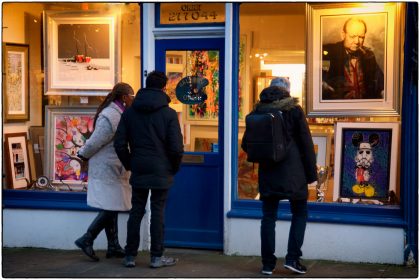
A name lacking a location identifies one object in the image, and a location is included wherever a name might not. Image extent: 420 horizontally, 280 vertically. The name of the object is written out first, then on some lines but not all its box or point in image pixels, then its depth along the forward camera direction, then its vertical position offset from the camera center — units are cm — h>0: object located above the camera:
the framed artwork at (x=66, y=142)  862 -32
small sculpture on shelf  786 -69
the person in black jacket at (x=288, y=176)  673 -54
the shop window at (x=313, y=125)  768 -11
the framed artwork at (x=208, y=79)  816 +35
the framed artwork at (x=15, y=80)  869 +36
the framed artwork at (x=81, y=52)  843 +66
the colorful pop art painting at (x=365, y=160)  764 -45
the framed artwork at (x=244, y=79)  800 +35
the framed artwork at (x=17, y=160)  873 -52
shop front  758 +6
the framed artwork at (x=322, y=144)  789 -30
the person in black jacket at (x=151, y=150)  700 -33
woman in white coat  746 -55
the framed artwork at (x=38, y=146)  873 -37
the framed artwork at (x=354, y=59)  760 +55
